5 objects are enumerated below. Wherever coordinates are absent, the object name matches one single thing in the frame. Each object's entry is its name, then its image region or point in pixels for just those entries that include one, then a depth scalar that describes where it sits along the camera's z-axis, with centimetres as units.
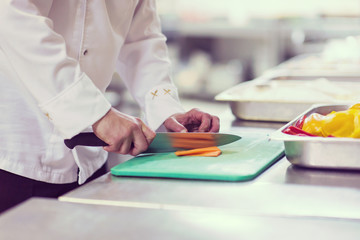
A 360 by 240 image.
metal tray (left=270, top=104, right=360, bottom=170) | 165
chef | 177
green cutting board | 165
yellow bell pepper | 170
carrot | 180
